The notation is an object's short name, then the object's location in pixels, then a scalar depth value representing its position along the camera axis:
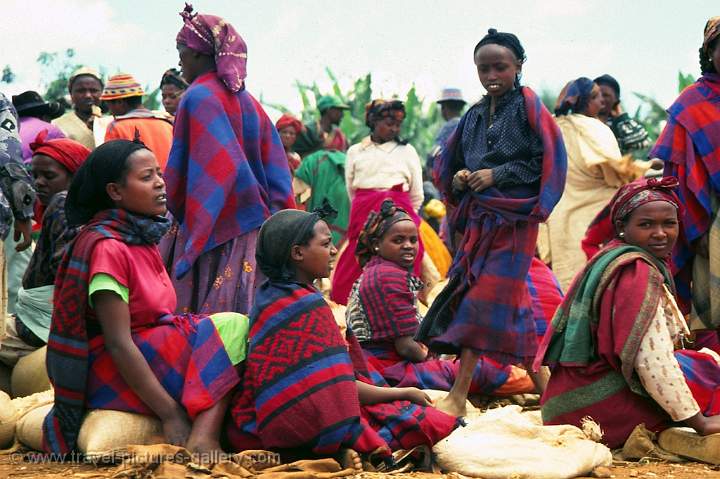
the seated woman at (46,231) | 5.77
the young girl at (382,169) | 9.91
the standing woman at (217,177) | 5.84
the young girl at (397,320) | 6.27
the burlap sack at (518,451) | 4.41
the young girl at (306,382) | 4.29
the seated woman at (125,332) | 4.46
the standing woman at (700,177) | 6.37
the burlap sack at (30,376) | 6.07
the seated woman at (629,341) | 4.84
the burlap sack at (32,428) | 4.94
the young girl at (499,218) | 6.04
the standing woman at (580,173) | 10.13
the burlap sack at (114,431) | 4.42
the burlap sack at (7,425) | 5.19
